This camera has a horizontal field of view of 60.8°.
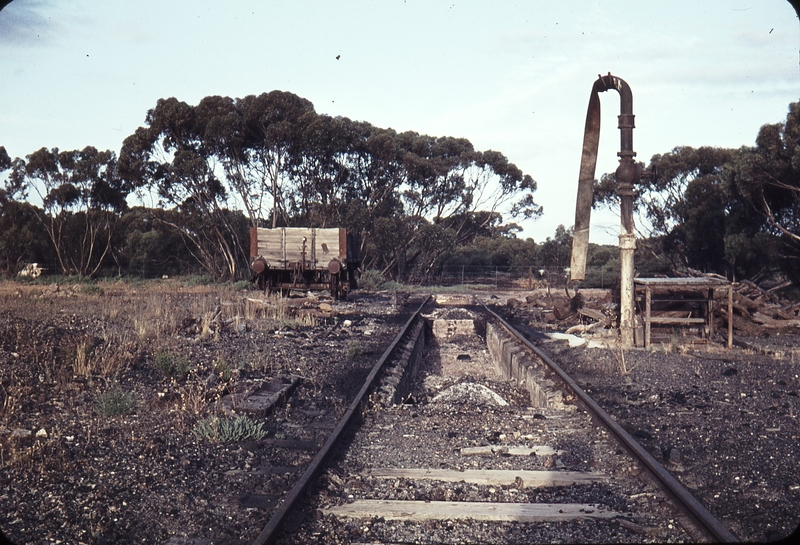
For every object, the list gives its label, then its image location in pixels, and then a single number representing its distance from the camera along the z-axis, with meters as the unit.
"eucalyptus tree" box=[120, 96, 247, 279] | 34.84
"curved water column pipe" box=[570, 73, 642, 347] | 11.27
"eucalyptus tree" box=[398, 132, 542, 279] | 42.25
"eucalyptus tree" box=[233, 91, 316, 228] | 35.78
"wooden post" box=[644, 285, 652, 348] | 11.28
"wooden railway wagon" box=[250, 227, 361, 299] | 21.64
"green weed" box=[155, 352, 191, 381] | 7.80
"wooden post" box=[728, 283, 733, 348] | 11.14
